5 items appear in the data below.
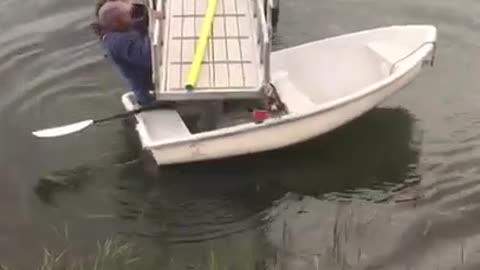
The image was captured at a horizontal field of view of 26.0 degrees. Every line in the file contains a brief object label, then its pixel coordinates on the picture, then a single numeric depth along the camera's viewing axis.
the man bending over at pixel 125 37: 8.11
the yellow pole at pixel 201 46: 7.77
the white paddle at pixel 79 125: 8.41
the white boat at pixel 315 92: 8.08
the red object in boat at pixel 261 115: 8.07
